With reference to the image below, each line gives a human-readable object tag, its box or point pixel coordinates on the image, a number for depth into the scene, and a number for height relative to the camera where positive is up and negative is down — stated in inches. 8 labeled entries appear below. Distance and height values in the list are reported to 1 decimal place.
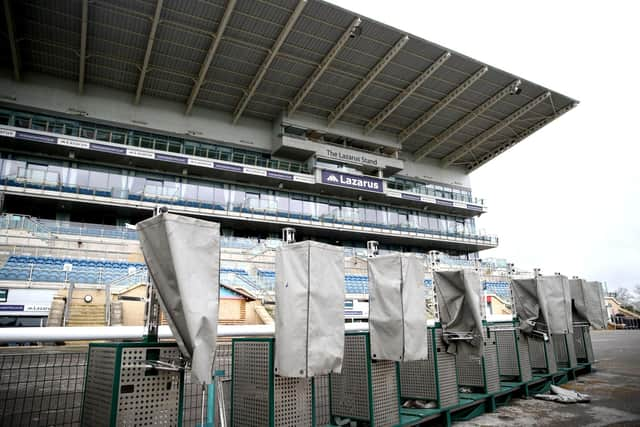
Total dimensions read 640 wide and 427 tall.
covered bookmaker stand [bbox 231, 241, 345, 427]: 148.8 -14.1
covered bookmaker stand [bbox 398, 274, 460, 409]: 223.8 -38.9
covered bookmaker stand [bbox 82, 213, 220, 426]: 119.6 -9.8
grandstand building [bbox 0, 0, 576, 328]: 825.5 +543.3
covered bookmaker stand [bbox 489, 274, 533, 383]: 297.4 -36.9
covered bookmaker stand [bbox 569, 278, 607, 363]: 416.8 -14.0
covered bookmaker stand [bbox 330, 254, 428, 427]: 185.5 -17.8
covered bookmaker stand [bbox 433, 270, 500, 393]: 235.9 -5.9
